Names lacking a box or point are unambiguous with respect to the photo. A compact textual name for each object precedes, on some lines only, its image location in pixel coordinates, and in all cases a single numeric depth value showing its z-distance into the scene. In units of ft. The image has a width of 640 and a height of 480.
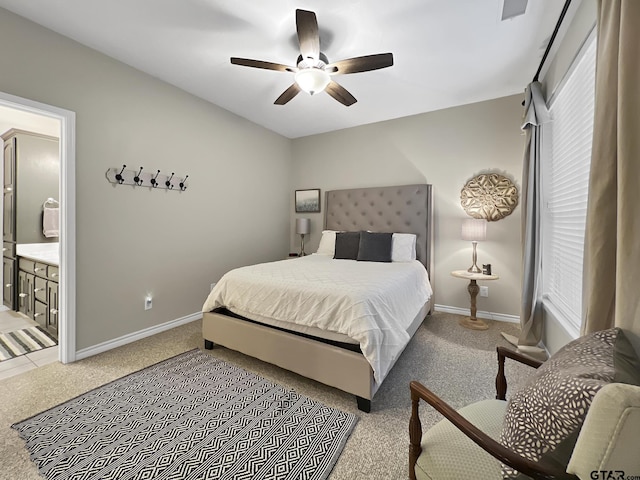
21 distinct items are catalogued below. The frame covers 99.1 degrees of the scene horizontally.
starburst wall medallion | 10.67
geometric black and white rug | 4.42
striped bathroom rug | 8.39
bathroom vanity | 9.32
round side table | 10.02
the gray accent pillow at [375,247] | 11.10
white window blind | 6.01
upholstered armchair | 1.91
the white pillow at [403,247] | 11.27
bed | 5.82
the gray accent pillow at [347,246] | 11.83
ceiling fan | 6.29
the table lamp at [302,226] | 15.06
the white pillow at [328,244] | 12.98
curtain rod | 6.22
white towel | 11.99
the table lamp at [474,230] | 10.25
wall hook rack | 8.59
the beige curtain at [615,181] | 3.05
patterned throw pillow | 2.26
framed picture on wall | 15.29
